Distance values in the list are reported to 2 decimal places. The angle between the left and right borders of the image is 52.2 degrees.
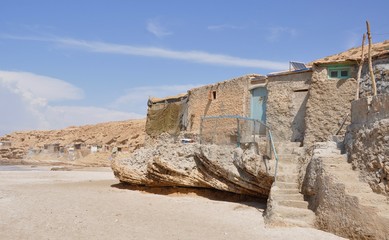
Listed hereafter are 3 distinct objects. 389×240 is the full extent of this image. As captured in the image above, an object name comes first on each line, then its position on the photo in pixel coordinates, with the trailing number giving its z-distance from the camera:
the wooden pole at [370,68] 12.55
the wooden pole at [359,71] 14.13
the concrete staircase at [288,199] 9.23
